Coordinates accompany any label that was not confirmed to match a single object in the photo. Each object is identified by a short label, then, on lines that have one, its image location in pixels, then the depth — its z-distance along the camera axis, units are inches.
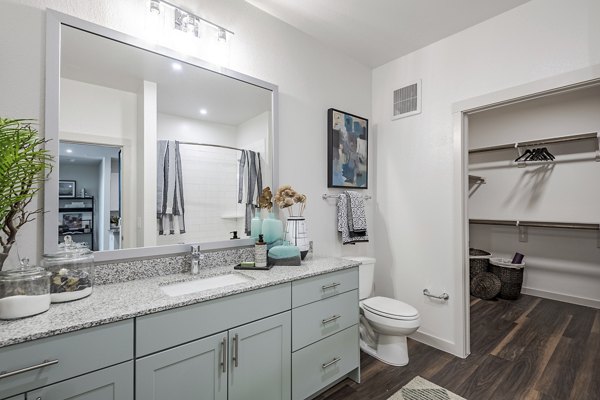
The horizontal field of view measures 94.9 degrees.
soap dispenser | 68.7
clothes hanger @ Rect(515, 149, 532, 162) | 140.3
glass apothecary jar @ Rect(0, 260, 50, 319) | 37.4
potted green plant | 37.8
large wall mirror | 52.5
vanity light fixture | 61.6
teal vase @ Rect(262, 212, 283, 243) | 76.2
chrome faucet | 63.0
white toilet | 82.0
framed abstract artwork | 98.6
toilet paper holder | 93.5
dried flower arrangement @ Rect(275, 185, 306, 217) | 77.4
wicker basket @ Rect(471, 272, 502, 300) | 137.4
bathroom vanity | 35.3
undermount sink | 57.1
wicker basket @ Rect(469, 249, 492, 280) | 146.7
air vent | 102.6
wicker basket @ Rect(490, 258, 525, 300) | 136.9
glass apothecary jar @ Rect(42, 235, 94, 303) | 44.3
